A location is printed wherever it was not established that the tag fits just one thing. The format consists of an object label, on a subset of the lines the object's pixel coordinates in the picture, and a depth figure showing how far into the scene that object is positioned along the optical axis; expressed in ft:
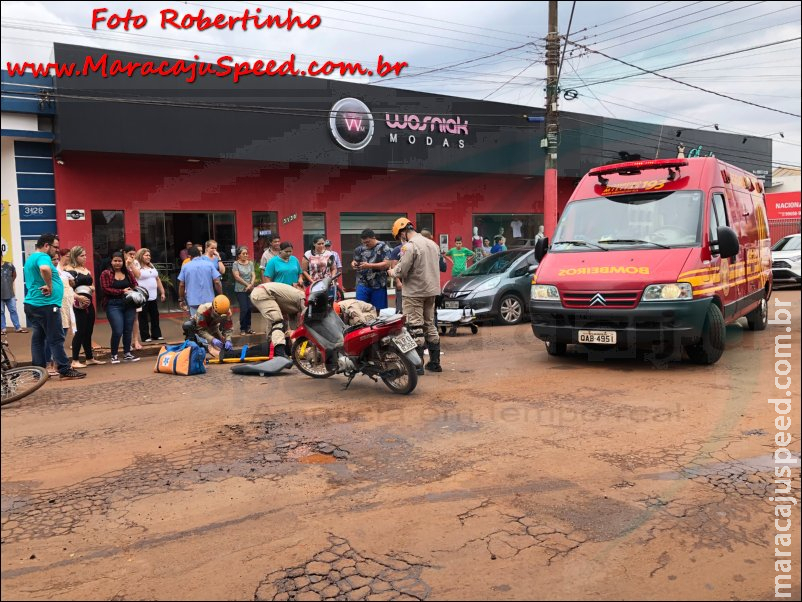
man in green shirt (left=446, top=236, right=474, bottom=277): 48.93
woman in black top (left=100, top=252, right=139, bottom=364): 29.66
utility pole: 51.36
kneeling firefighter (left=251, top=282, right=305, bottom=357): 26.45
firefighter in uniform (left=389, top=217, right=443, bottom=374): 25.27
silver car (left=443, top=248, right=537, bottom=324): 39.60
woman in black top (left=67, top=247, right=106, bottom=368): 28.19
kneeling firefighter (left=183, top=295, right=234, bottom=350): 28.89
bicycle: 21.70
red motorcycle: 21.74
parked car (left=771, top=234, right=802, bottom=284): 41.42
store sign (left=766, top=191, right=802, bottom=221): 80.79
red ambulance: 22.86
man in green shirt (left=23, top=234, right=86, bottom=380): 25.22
